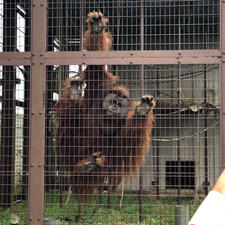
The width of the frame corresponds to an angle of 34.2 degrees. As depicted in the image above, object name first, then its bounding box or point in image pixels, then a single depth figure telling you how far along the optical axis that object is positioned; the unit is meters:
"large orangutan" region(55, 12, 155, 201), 3.89
